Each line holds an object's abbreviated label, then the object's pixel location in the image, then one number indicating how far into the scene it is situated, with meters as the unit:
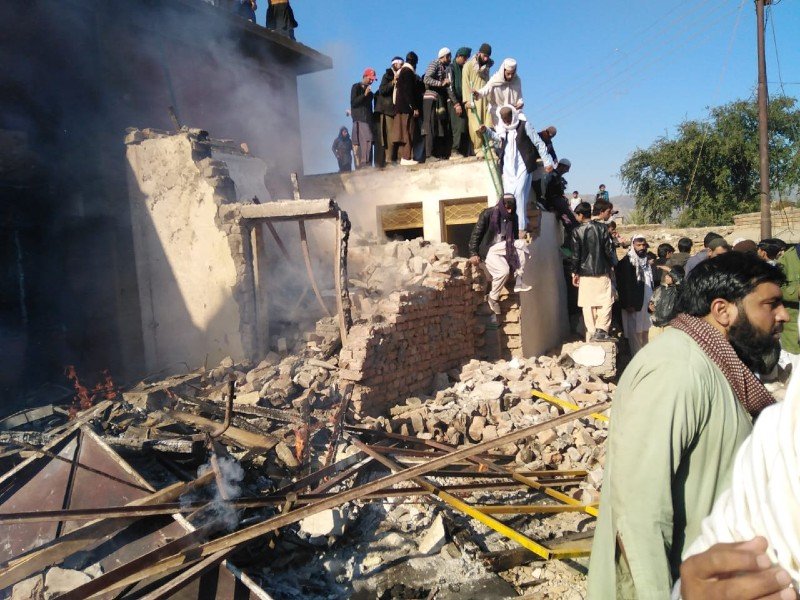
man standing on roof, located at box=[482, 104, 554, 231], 8.59
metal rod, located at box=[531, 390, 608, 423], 5.97
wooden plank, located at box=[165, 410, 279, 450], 4.54
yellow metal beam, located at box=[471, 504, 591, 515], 3.98
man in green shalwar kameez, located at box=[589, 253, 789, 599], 1.54
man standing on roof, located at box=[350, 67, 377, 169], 11.00
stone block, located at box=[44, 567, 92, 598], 3.18
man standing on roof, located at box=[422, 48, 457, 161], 10.53
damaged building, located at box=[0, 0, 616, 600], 3.74
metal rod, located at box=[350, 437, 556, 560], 3.46
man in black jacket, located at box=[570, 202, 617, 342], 7.97
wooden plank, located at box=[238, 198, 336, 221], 6.95
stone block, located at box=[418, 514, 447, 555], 4.16
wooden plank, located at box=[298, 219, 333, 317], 7.52
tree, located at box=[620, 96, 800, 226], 24.55
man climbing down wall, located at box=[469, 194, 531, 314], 7.99
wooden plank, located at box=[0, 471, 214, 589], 3.06
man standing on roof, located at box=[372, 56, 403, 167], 10.62
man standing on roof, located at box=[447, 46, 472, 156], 10.27
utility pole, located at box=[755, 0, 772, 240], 13.11
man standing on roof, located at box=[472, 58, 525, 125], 9.24
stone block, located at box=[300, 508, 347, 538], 4.24
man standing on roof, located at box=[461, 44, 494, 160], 9.98
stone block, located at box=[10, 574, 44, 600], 3.16
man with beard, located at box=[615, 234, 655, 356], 8.36
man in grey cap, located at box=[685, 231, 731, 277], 6.42
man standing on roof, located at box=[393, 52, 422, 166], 10.45
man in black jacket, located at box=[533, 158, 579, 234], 9.96
